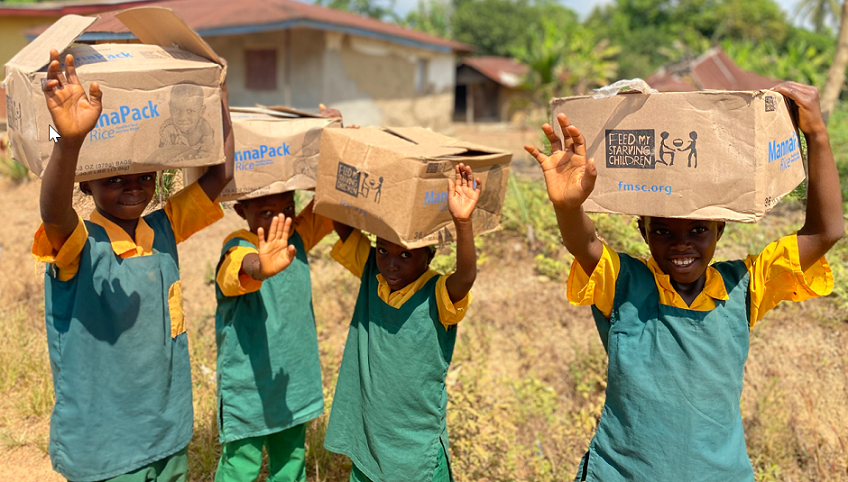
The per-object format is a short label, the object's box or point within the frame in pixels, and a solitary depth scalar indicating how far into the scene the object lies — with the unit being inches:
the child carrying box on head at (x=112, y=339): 73.7
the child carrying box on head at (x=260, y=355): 91.7
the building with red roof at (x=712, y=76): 470.9
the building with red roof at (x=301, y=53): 402.6
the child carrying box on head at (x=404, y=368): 79.9
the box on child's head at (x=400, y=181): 71.4
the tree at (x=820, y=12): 829.8
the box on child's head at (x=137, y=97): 66.2
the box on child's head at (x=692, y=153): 58.6
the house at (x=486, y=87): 920.3
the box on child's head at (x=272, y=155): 87.9
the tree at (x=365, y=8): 1222.3
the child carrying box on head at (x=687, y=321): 67.4
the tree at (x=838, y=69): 236.2
